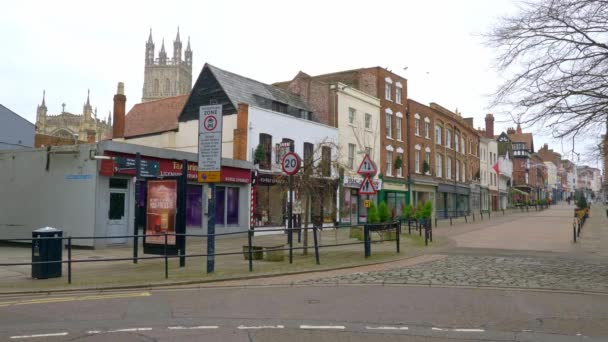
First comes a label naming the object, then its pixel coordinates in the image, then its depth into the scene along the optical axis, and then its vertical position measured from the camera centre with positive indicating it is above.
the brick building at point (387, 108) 35.71 +7.36
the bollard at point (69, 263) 9.95 -1.26
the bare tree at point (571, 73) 11.80 +3.34
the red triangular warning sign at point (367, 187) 15.16 +0.50
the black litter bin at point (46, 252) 10.84 -1.11
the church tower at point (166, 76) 105.31 +27.28
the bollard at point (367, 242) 14.31 -1.13
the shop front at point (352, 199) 32.66 +0.28
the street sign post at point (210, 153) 11.57 +1.17
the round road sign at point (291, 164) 13.71 +1.08
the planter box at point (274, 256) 13.84 -1.50
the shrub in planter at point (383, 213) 21.27 -0.42
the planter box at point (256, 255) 14.24 -1.53
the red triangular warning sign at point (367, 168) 14.68 +1.06
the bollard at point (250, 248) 11.45 -1.06
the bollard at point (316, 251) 12.76 -1.27
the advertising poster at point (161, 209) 12.99 -0.18
